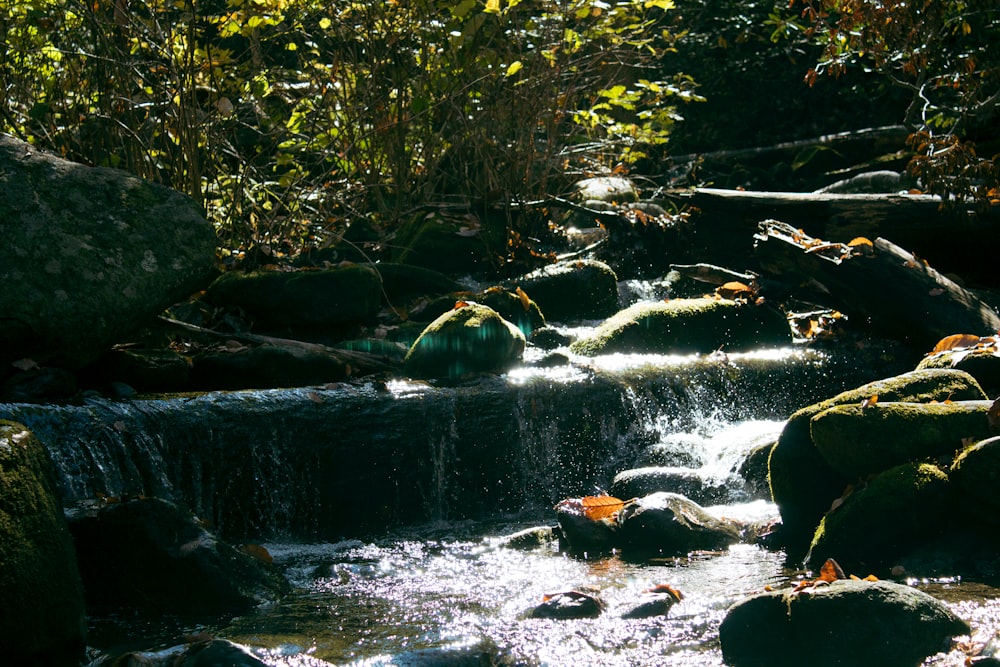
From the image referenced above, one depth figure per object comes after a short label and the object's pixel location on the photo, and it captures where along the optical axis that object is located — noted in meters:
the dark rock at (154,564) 4.45
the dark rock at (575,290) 9.45
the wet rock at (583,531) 5.34
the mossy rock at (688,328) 8.19
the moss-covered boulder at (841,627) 3.65
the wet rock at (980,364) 6.23
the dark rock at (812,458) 5.20
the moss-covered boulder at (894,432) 4.90
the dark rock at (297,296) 8.04
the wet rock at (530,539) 5.52
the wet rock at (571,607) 4.29
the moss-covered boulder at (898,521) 4.74
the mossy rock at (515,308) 8.68
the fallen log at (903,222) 9.52
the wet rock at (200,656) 3.57
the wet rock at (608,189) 12.23
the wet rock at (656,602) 4.27
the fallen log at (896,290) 8.07
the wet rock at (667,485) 6.09
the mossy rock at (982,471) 4.54
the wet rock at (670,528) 5.25
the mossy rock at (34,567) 3.46
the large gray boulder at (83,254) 5.80
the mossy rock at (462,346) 7.19
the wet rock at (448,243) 10.20
